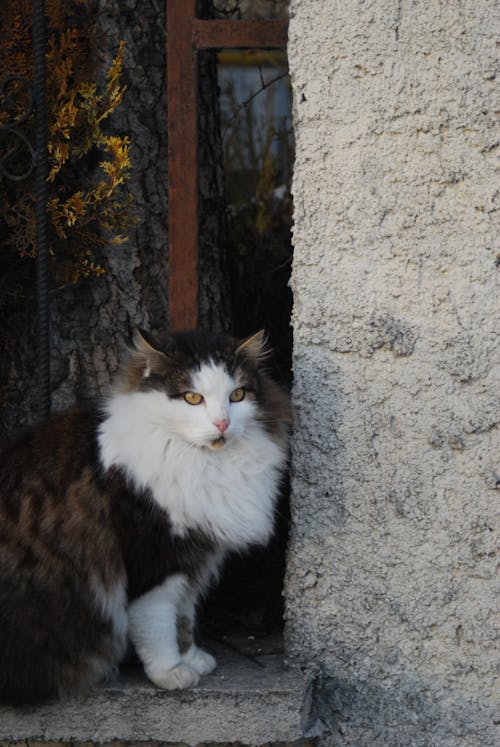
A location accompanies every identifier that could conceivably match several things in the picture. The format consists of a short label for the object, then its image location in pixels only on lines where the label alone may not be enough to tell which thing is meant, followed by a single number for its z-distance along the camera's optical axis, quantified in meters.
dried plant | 5.47
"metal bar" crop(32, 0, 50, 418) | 5.18
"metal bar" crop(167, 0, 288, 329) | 5.06
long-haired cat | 4.70
